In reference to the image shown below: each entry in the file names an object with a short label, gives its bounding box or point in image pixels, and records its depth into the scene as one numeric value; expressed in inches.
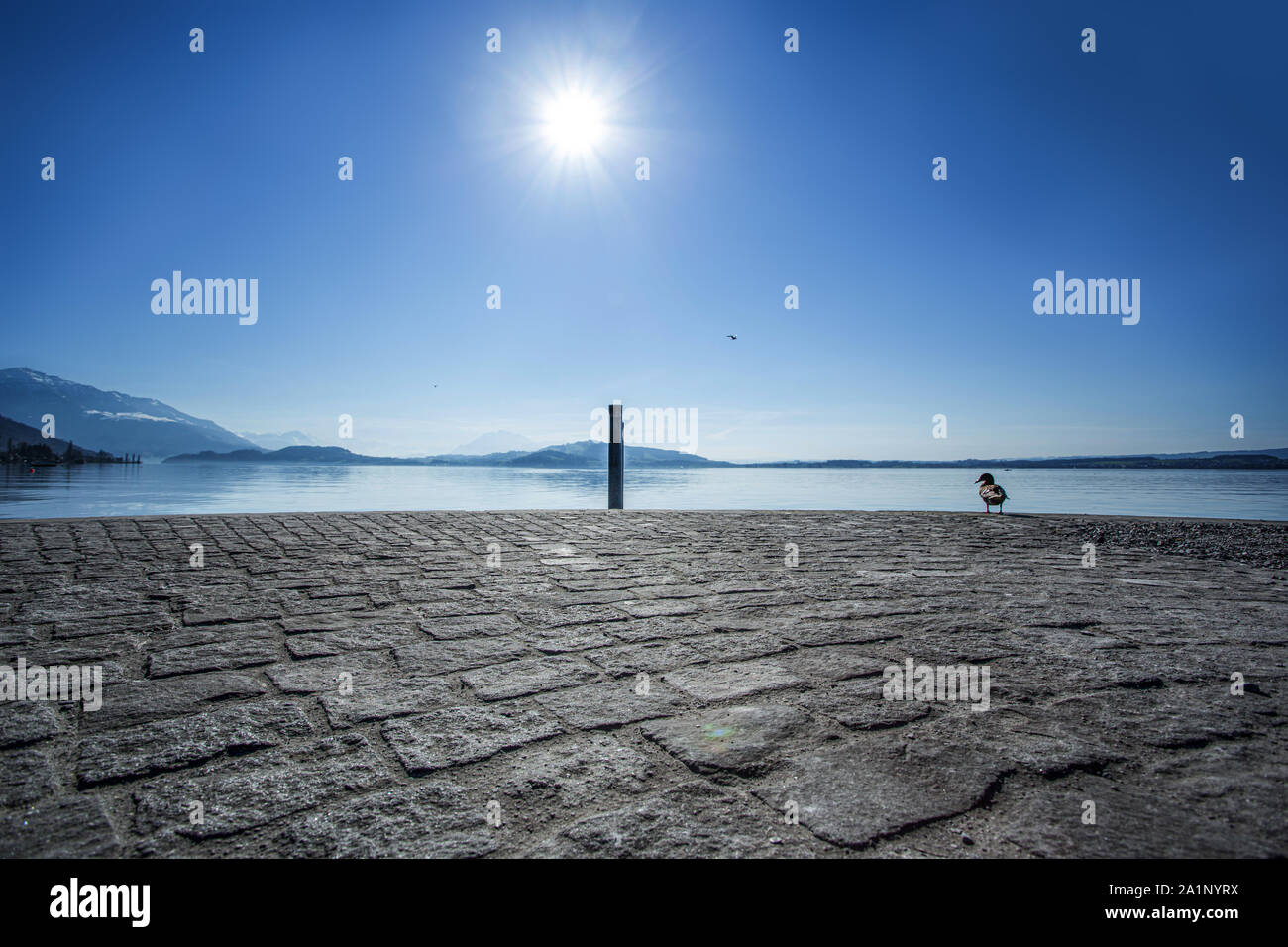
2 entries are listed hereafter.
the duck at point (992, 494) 362.6
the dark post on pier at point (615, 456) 398.9
